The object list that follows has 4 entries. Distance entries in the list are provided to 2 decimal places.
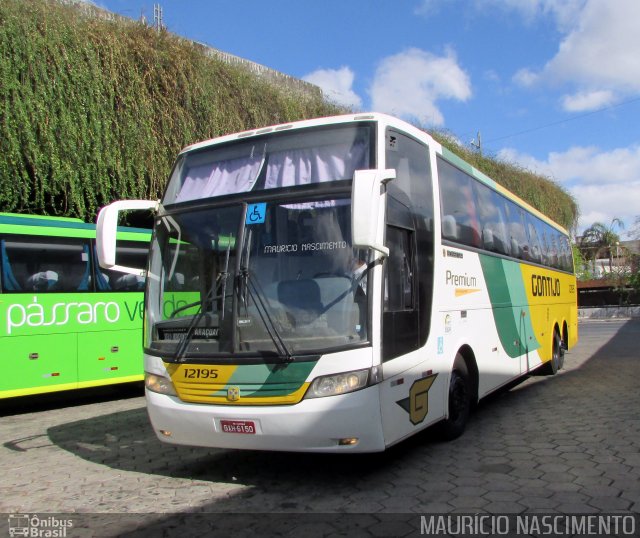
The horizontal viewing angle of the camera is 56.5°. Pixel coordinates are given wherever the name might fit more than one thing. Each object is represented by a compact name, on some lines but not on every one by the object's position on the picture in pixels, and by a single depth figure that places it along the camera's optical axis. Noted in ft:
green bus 30.07
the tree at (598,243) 141.49
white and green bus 15.53
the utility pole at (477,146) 100.88
